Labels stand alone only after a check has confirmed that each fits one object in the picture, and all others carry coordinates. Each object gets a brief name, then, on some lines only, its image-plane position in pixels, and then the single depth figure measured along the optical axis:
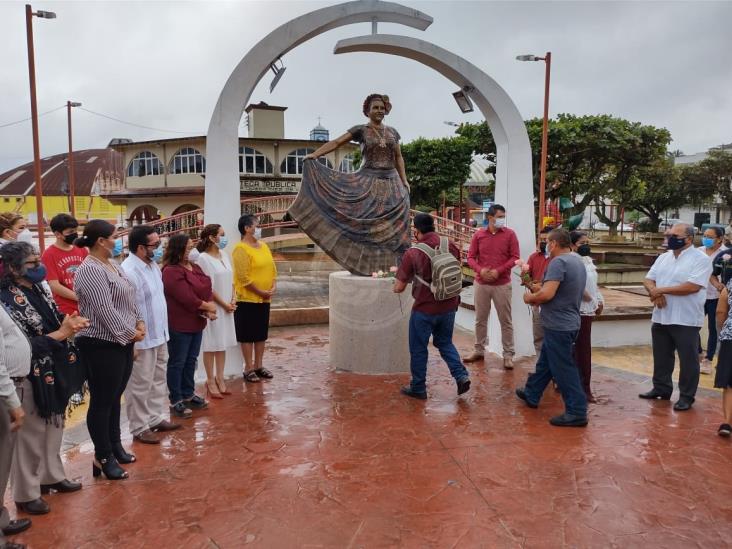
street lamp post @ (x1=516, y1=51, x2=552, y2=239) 13.49
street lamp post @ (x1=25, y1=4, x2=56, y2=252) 11.09
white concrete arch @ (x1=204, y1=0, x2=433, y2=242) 5.62
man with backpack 4.82
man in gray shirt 4.41
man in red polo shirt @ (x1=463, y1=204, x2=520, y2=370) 6.16
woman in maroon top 4.44
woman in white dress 4.98
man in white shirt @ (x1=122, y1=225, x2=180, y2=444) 3.96
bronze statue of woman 6.11
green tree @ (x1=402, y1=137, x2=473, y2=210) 26.95
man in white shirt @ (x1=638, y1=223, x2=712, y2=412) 4.80
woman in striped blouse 3.34
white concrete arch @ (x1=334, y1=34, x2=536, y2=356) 6.61
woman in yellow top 5.37
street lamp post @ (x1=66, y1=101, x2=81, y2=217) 19.08
